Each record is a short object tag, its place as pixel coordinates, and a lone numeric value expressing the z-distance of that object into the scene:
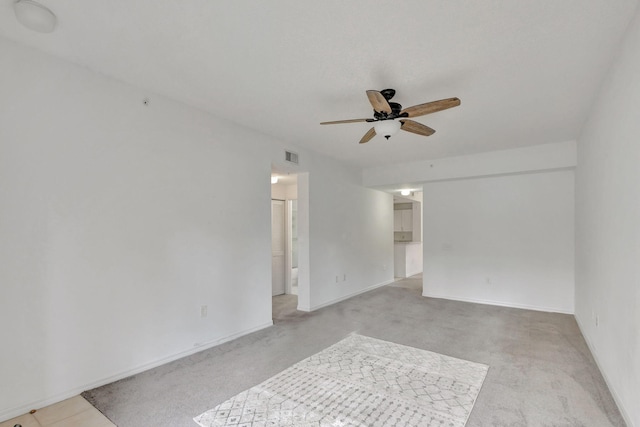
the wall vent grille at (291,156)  4.70
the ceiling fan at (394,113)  2.49
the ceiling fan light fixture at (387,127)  2.88
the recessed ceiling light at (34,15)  1.87
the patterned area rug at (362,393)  2.22
